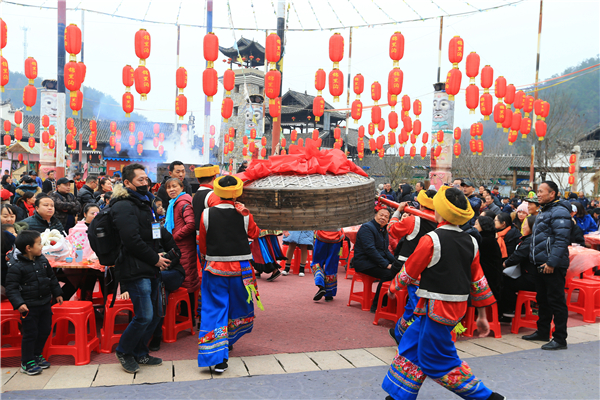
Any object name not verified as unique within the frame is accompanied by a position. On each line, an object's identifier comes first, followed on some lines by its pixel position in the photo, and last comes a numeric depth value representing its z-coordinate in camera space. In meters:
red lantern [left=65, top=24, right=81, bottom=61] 10.09
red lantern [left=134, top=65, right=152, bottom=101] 11.35
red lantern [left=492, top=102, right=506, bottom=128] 13.64
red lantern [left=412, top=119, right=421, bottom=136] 18.69
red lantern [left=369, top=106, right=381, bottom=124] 16.55
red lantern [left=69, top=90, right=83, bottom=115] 12.59
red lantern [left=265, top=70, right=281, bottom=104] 10.86
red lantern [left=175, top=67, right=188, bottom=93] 12.84
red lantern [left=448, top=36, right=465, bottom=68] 11.34
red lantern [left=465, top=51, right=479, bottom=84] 11.63
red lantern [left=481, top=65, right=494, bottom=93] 12.23
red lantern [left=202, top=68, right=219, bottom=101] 10.98
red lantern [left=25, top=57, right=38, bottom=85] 11.77
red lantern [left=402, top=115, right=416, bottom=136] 17.52
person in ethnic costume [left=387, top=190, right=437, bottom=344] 3.77
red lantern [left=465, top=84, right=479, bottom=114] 12.32
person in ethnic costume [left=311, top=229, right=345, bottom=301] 5.53
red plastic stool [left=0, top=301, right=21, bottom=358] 3.39
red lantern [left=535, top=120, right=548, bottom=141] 14.34
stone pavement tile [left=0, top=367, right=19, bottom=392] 3.08
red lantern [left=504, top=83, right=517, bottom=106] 13.16
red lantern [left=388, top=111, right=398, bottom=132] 17.44
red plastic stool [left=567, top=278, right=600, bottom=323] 5.14
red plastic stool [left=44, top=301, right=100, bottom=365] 3.38
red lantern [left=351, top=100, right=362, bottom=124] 15.65
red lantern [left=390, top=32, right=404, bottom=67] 11.05
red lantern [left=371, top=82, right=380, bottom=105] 15.10
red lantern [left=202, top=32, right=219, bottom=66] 10.43
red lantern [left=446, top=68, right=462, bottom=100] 12.16
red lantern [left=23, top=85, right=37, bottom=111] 12.23
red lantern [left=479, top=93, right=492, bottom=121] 13.16
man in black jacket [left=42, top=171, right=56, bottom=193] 9.48
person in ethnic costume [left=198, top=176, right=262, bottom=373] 3.37
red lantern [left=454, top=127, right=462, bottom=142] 19.05
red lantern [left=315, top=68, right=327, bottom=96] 12.97
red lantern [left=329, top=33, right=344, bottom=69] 10.91
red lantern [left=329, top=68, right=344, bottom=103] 12.37
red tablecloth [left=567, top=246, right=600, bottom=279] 5.26
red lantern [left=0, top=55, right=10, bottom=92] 10.11
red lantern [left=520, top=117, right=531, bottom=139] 14.40
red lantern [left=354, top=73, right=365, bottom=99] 14.73
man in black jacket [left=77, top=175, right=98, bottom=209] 6.96
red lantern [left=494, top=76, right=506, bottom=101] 12.91
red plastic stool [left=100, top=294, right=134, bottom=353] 3.65
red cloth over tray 3.49
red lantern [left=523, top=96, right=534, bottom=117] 14.28
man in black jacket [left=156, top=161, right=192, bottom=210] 4.70
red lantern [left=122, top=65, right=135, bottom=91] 12.12
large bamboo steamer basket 3.25
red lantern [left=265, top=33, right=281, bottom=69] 10.30
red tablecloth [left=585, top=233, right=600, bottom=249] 6.77
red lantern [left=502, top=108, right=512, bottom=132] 14.21
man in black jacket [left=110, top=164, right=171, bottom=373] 3.16
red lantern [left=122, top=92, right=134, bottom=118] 13.88
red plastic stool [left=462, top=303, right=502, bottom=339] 4.45
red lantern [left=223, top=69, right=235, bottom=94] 12.81
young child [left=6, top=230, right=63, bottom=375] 3.12
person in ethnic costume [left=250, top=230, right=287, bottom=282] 4.52
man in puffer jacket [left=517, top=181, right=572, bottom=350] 4.09
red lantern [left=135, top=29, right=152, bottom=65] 10.51
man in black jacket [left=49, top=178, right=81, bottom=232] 5.88
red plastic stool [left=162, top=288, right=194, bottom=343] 3.97
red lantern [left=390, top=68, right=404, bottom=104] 12.77
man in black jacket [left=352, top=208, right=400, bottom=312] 4.94
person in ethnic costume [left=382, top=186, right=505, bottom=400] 2.58
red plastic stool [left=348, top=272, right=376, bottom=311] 5.20
